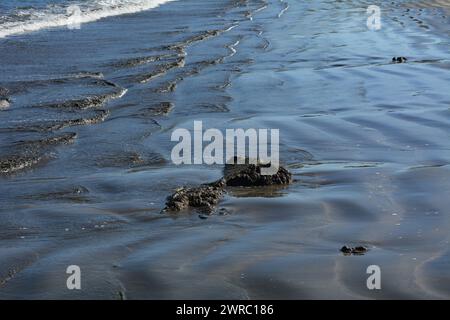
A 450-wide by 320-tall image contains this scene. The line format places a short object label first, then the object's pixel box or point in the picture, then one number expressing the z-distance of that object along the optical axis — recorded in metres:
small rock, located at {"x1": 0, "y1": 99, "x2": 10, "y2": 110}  9.09
